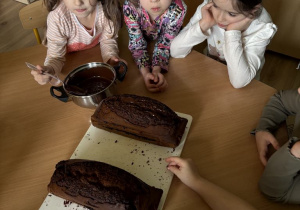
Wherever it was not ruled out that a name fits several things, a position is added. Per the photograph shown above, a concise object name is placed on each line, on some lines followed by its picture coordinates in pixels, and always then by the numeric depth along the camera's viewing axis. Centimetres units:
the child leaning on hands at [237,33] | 88
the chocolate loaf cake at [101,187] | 62
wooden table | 71
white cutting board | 69
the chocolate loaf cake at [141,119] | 75
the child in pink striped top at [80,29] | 99
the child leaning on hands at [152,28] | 101
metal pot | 81
